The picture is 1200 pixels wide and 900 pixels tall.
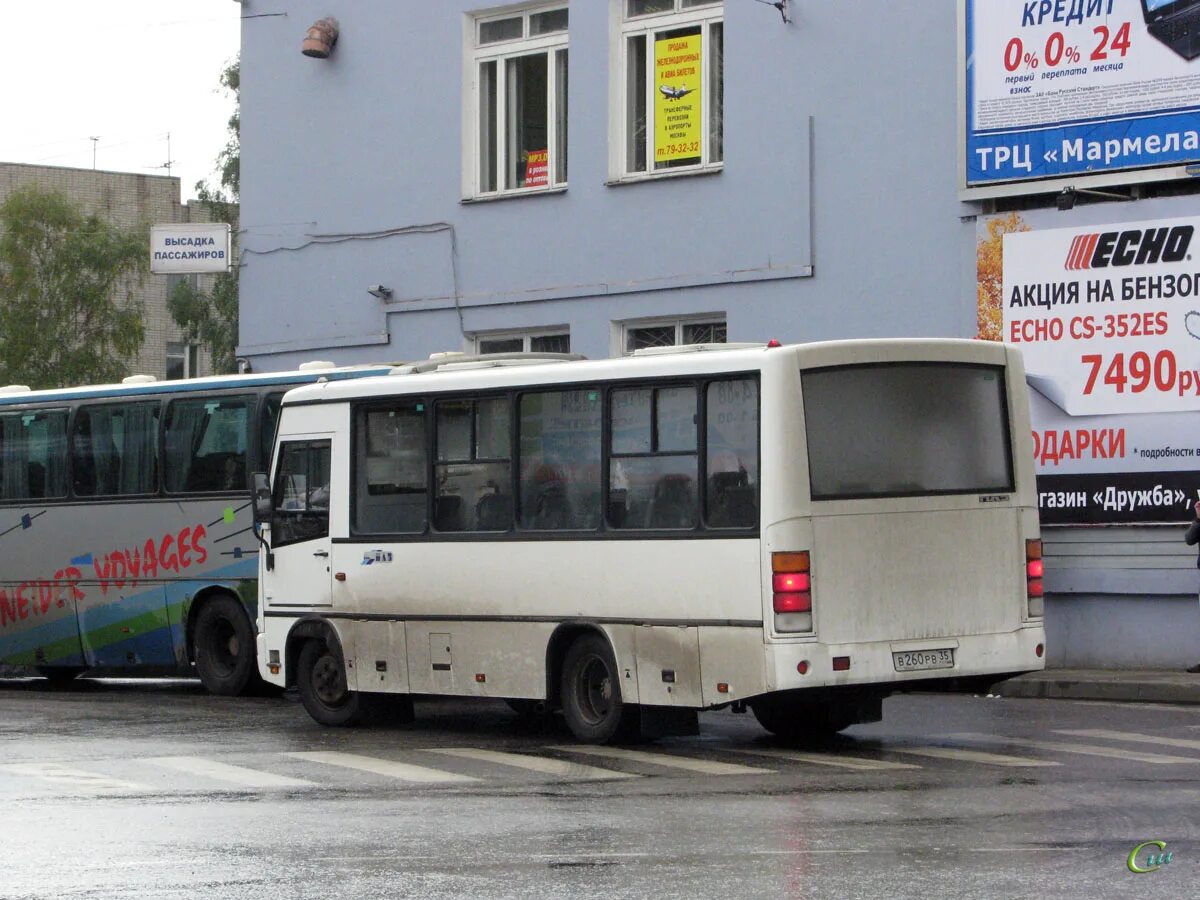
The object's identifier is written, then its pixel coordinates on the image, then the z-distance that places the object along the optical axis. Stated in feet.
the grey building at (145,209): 239.91
